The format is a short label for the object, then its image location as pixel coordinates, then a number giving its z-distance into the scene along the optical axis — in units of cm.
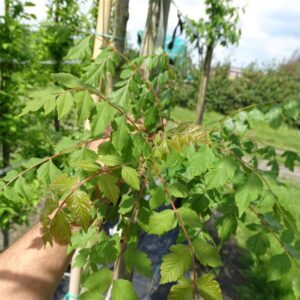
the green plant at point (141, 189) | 81
